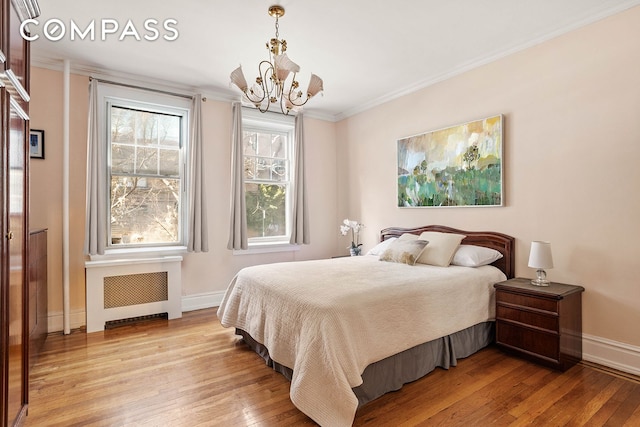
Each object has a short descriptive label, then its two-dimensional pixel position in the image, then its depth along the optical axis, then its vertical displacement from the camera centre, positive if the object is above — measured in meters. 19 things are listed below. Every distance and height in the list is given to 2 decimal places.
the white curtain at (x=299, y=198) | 4.64 +0.18
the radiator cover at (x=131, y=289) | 3.33 -0.84
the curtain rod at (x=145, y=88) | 3.51 +1.38
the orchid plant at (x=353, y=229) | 4.63 -0.27
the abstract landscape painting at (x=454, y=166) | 3.18 +0.48
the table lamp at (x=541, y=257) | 2.60 -0.36
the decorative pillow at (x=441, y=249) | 3.12 -0.37
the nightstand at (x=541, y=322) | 2.42 -0.85
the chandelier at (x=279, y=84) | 2.34 +0.96
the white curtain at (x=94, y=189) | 3.34 +0.22
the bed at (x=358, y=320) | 1.82 -0.74
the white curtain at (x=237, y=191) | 4.15 +0.25
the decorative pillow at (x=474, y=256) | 3.03 -0.42
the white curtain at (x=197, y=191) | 3.86 +0.23
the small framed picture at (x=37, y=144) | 3.18 +0.65
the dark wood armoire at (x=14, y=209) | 1.43 +0.01
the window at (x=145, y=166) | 3.68 +0.51
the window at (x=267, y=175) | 4.54 +0.51
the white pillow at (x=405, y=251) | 3.19 -0.40
